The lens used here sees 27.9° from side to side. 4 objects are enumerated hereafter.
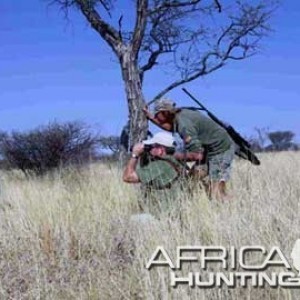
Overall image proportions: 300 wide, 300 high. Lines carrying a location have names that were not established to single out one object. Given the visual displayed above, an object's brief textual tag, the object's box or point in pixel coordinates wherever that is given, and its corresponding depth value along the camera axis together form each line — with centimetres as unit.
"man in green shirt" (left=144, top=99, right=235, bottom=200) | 686
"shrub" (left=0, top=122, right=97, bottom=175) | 1578
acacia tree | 1055
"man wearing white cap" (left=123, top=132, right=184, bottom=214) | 652
